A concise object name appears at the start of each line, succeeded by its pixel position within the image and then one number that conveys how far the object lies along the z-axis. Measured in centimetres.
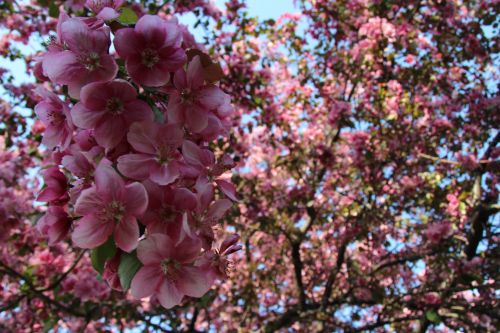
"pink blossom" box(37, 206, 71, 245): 33
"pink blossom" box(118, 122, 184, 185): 30
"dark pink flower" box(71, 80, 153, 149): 31
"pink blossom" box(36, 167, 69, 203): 33
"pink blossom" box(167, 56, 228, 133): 32
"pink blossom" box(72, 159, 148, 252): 30
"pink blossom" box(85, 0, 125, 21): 33
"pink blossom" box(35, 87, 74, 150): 34
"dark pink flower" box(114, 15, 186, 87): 32
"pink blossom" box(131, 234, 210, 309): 30
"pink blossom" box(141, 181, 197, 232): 30
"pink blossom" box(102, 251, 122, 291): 32
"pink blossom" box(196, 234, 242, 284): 32
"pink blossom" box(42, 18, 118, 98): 32
